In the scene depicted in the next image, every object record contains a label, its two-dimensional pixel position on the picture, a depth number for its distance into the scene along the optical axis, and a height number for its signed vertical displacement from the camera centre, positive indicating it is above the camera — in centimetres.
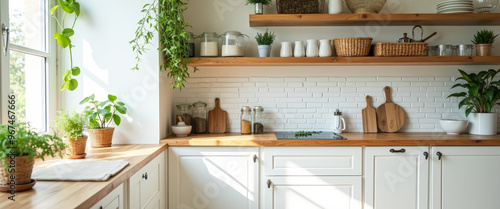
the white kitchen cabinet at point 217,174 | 295 -60
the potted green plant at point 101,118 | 266 -14
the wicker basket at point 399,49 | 314 +41
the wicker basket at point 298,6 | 321 +79
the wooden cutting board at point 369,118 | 344 -18
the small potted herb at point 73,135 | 228 -23
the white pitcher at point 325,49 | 319 +42
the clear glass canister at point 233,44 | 319 +47
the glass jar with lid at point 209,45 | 323 +46
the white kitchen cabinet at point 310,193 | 294 -74
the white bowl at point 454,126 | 324 -24
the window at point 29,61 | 217 +24
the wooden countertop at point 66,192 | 139 -39
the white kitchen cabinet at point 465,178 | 294 -63
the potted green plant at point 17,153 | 151 -22
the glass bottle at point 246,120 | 332 -19
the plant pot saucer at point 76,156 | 229 -35
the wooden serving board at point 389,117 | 344 -17
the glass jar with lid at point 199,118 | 341 -18
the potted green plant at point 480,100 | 319 -2
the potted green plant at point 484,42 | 323 +49
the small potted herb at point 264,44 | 324 +47
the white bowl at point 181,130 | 314 -27
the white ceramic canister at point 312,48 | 320 +43
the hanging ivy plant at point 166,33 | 282 +50
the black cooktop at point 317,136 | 299 -31
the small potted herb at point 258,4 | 326 +82
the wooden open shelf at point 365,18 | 315 +68
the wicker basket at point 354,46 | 310 +44
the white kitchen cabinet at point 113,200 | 166 -48
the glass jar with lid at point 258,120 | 335 -20
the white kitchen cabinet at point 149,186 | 213 -57
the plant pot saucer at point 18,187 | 154 -37
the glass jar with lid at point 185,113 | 338 -13
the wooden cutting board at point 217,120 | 345 -20
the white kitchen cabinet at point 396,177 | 293 -62
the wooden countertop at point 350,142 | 290 -34
